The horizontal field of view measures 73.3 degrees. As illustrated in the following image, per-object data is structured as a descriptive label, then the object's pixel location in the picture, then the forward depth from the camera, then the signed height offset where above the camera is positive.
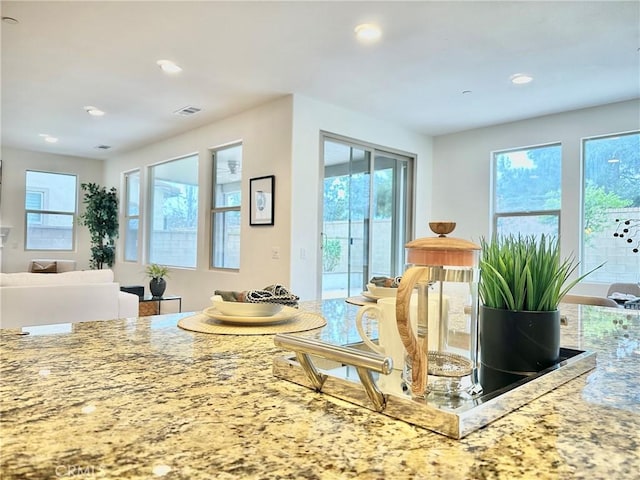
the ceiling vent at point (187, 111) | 4.78 +1.49
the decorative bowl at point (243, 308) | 1.17 -0.18
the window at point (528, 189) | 4.79 +0.69
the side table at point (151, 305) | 4.91 -0.75
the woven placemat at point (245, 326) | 1.10 -0.23
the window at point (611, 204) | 4.29 +0.47
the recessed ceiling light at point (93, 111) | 4.85 +1.48
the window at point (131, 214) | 7.14 +0.44
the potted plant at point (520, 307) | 0.78 -0.11
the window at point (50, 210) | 7.37 +0.50
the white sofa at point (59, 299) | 3.13 -0.46
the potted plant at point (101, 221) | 7.38 +0.32
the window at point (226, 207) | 5.18 +0.44
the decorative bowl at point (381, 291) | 1.47 -0.16
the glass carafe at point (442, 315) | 0.58 -0.11
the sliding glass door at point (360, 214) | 4.73 +0.37
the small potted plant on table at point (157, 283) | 5.11 -0.50
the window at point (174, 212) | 5.94 +0.42
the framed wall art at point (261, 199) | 4.47 +0.47
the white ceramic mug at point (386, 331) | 0.72 -0.15
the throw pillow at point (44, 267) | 7.00 -0.47
